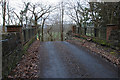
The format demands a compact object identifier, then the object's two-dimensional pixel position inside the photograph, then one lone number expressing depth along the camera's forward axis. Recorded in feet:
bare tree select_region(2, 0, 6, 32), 45.43
